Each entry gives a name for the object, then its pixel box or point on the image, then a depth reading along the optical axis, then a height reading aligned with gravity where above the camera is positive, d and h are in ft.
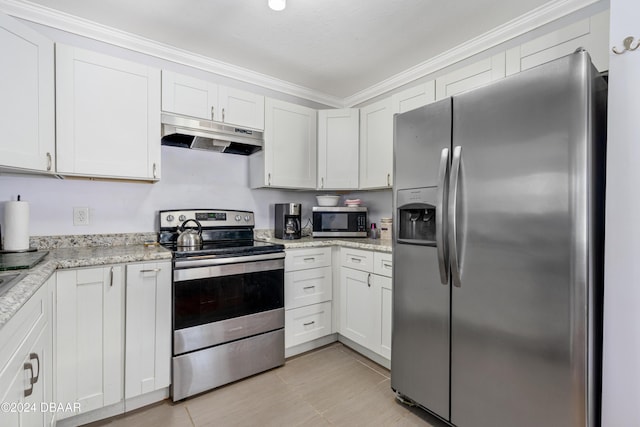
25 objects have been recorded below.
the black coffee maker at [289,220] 8.80 -0.25
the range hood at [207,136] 7.01 +1.91
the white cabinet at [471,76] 6.38 +3.10
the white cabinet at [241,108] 7.79 +2.79
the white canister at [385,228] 9.08 -0.49
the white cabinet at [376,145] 8.55 +2.00
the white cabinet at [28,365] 2.80 -1.75
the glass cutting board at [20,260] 4.19 -0.79
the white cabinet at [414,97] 7.57 +3.05
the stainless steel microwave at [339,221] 9.42 -0.29
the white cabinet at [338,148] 9.52 +2.05
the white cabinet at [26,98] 4.82 +1.94
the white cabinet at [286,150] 8.63 +1.86
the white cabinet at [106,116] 5.84 +1.98
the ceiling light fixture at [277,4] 5.71 +4.00
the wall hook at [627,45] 3.80 +2.17
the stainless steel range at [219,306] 6.18 -2.15
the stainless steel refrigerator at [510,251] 3.75 -0.56
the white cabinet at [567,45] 5.06 +3.11
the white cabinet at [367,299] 7.21 -2.25
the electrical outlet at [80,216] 6.75 -0.13
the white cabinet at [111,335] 5.13 -2.29
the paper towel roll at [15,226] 5.63 -0.30
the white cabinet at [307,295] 7.89 -2.29
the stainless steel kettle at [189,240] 7.06 -0.68
